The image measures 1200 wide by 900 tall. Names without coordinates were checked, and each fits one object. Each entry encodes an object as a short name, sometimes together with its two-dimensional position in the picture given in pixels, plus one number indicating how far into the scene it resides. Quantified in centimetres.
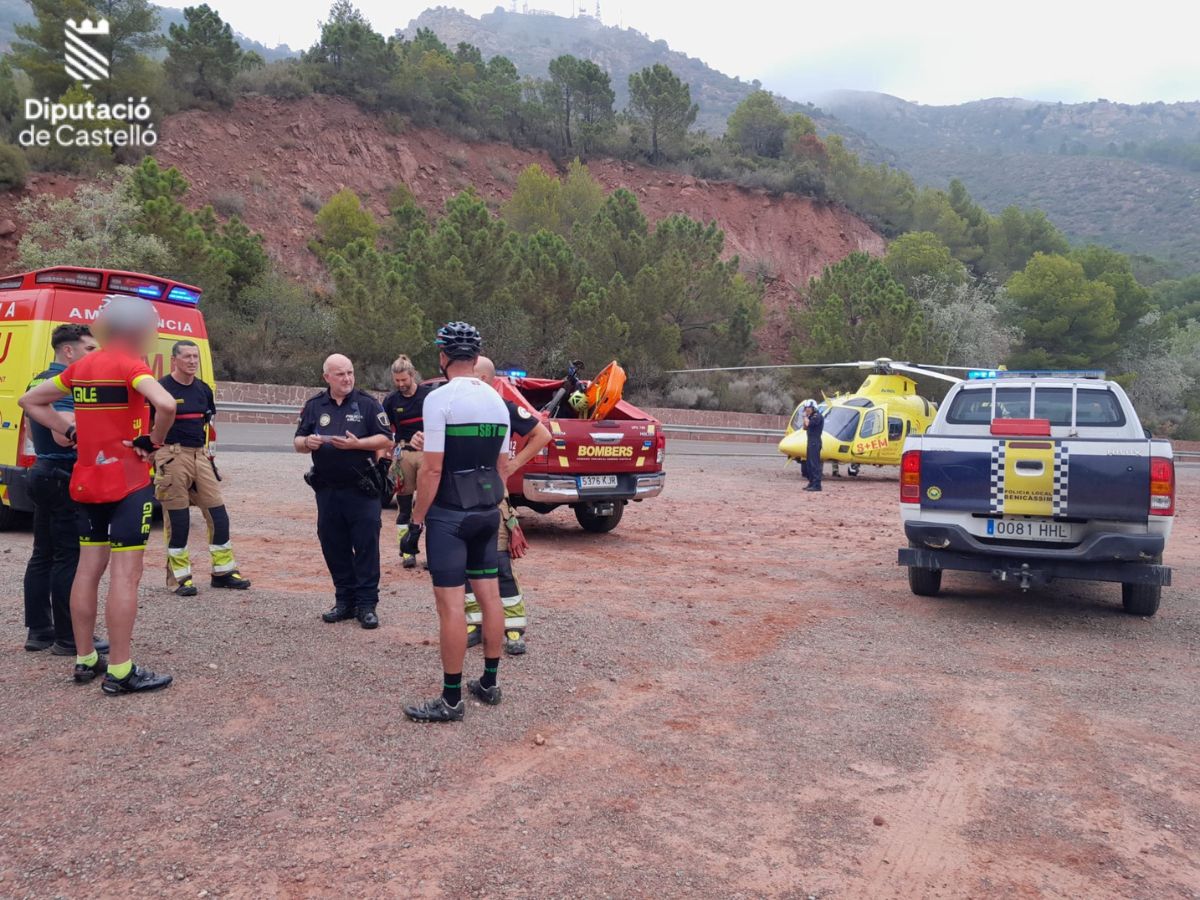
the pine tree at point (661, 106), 6344
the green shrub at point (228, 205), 4447
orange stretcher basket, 999
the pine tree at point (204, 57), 4709
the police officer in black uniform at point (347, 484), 618
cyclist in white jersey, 435
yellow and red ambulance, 798
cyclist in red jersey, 445
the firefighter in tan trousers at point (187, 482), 676
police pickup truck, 657
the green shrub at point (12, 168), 3609
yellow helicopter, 1997
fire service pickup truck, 970
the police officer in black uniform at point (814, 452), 1792
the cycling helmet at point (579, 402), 1028
